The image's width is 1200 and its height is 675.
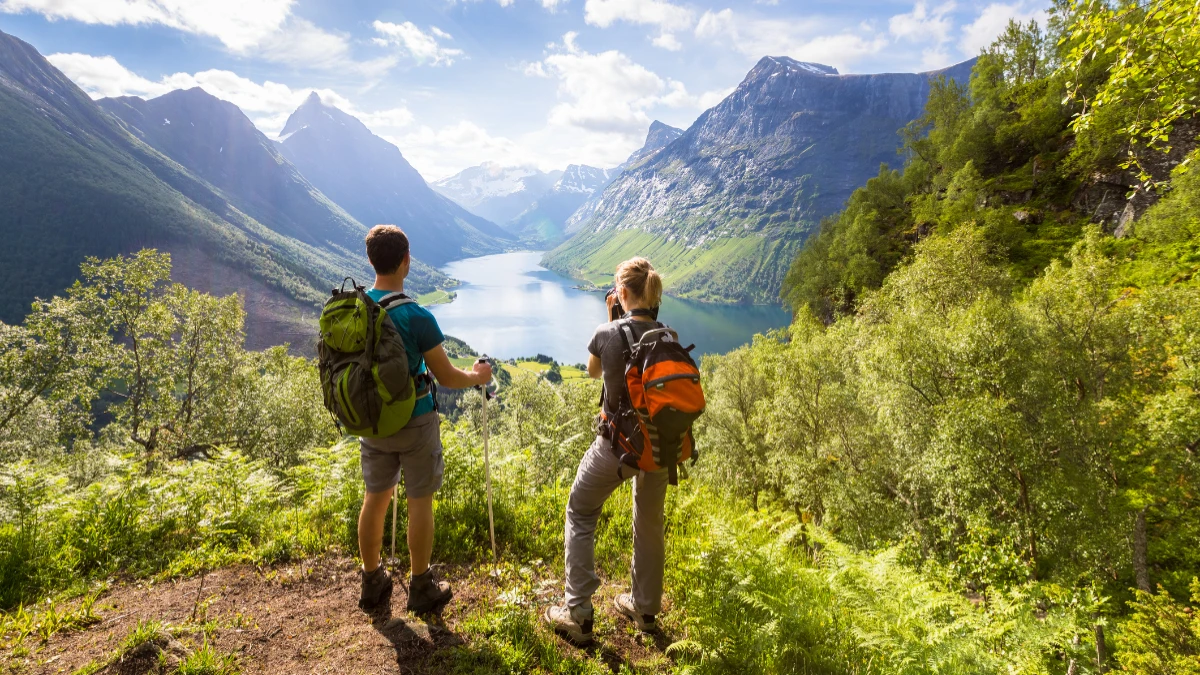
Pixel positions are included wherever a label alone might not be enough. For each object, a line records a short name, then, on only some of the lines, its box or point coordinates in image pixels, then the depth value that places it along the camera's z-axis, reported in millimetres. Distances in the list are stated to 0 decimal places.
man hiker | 3654
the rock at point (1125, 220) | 32594
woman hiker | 3535
